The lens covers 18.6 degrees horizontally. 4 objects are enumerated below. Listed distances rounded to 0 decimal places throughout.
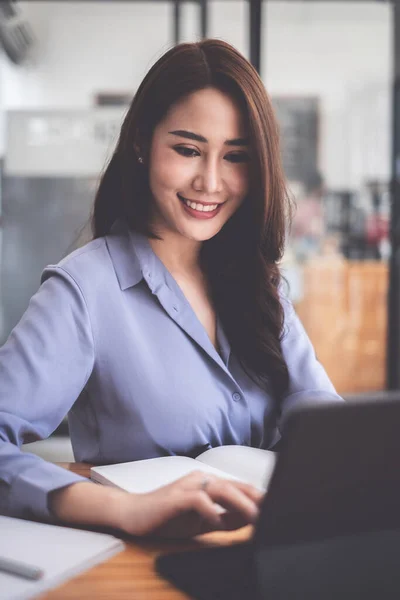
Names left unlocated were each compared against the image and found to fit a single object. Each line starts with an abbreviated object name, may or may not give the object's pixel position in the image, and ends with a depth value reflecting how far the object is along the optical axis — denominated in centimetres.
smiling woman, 133
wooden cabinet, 497
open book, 119
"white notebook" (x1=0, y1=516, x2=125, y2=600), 102
